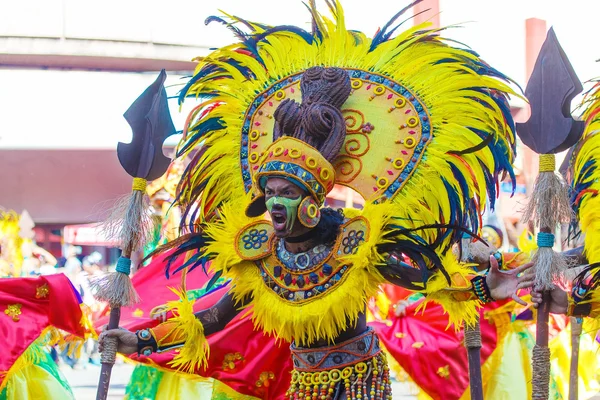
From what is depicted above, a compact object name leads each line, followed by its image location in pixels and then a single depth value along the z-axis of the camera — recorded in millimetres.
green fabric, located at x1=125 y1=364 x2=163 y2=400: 5859
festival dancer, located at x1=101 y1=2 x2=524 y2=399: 4012
